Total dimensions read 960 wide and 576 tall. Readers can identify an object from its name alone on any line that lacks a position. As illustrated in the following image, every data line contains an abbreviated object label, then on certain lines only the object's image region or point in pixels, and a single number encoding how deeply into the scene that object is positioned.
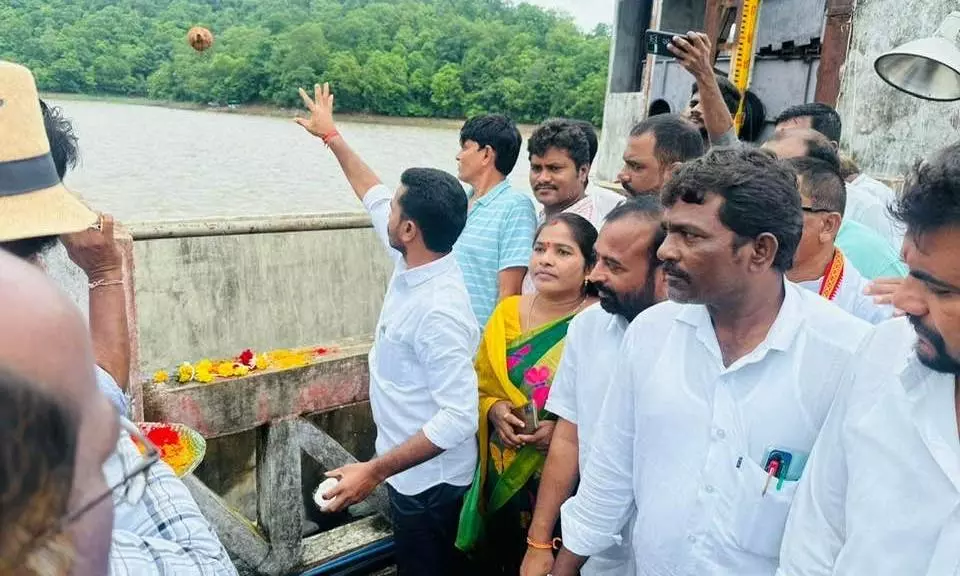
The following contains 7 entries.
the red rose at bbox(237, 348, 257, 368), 2.91
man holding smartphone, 2.87
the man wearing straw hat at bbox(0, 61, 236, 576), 0.86
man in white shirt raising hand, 2.11
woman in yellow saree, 2.26
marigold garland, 2.75
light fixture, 3.19
